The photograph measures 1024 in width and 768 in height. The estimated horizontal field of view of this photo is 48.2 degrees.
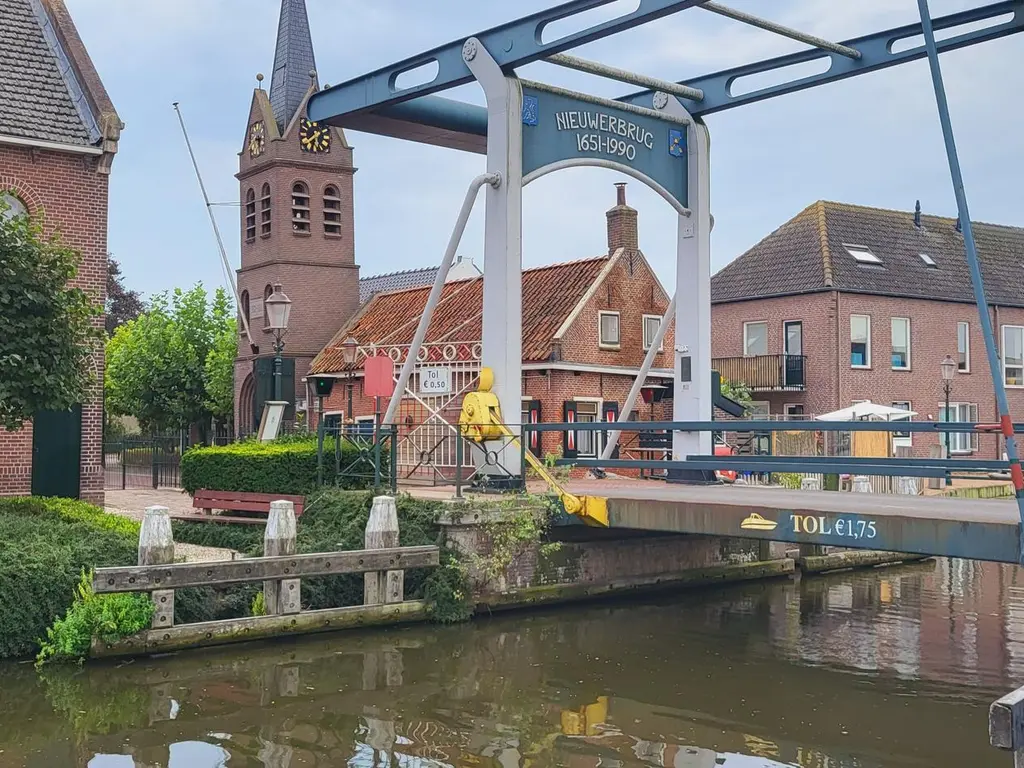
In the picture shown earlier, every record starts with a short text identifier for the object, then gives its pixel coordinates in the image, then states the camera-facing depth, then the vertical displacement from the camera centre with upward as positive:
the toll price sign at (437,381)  16.12 +0.83
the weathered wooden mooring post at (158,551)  11.86 -1.14
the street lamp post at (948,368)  28.69 +1.78
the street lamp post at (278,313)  16.86 +1.88
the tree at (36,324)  13.79 +1.43
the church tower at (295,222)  31.38 +6.12
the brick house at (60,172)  17.34 +4.17
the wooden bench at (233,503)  16.11 -0.91
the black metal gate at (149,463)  28.92 -0.57
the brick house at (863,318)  32.72 +3.60
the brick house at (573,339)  23.53 +2.22
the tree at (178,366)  39.69 +2.65
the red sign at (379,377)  16.39 +0.91
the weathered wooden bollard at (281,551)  12.83 -1.25
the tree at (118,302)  55.78 +6.93
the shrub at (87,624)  11.41 -1.84
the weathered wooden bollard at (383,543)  13.57 -1.22
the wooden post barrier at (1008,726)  5.68 -1.42
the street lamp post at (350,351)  22.70 +1.83
